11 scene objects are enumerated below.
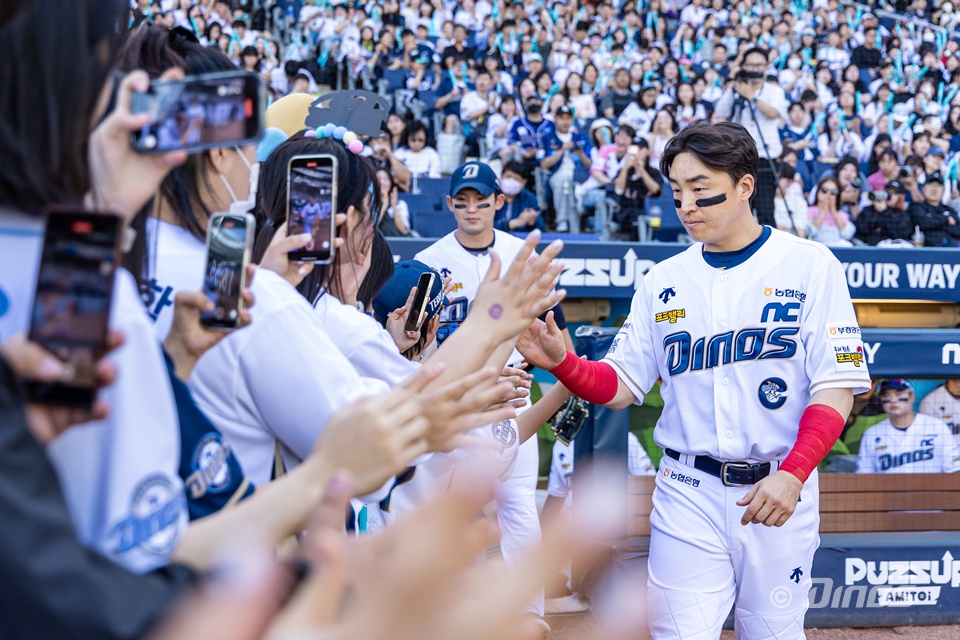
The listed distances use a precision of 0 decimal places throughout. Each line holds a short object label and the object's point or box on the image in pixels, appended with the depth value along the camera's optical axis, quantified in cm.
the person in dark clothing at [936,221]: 1015
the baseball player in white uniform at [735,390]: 306
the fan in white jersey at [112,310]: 103
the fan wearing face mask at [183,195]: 169
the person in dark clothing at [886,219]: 1003
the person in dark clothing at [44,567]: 88
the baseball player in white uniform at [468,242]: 523
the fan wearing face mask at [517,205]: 893
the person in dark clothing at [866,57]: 1603
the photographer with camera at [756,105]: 1176
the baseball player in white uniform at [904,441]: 472
